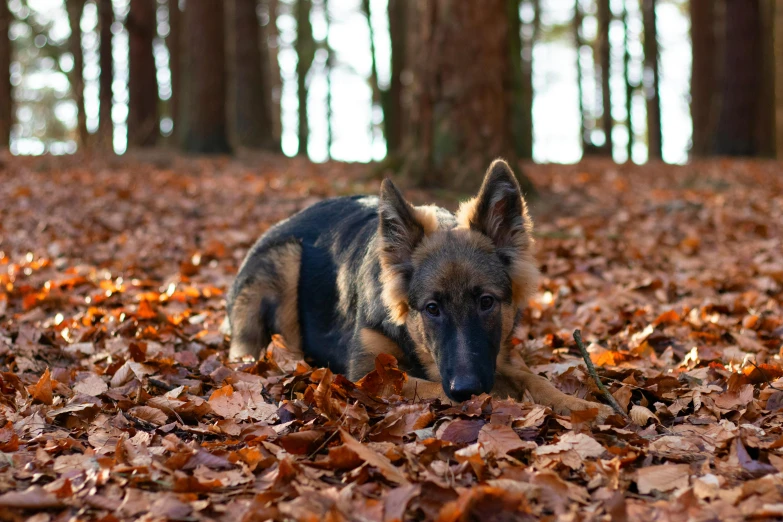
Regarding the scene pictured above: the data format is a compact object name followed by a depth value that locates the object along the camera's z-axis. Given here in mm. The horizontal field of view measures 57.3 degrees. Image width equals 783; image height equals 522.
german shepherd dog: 4320
